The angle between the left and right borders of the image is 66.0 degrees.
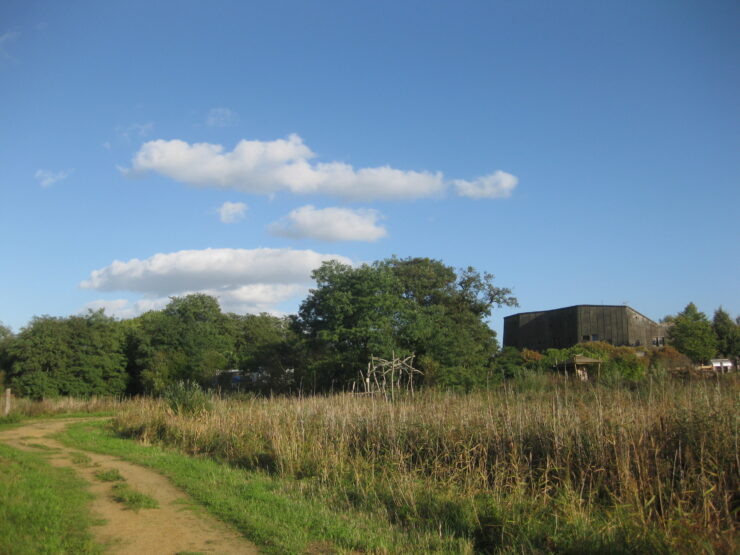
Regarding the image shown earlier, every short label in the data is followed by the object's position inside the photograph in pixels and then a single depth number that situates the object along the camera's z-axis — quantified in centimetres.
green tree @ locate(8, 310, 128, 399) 3627
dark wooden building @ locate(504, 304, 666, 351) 3738
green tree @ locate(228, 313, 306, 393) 3375
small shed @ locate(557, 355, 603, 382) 2139
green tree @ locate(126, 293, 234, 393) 3869
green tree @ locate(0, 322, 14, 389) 3563
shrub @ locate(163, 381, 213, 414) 1630
